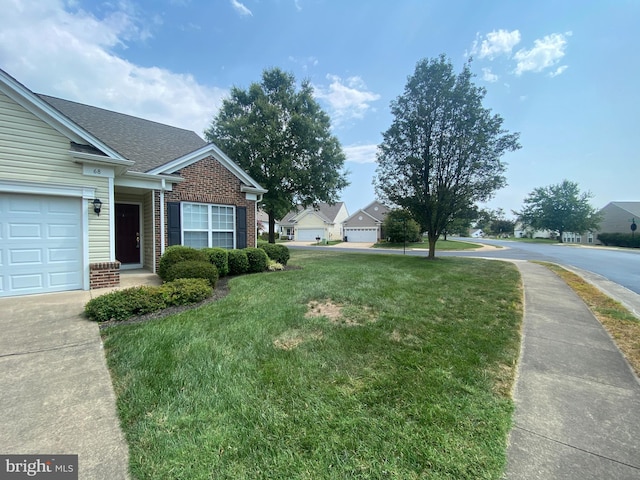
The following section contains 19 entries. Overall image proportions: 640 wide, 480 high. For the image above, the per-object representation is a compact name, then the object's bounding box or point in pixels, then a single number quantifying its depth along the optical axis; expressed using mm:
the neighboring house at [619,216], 43781
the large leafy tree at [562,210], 42469
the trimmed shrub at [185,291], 5582
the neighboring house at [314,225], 40844
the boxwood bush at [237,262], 9211
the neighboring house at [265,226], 41819
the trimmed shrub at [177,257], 7724
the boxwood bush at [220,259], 8578
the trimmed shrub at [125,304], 4723
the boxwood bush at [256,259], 9758
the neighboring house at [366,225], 38531
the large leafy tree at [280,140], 18578
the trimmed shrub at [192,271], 6836
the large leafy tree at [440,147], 13852
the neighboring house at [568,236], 49309
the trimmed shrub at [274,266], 10223
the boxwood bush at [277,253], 11234
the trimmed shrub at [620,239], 35297
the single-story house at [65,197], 5914
